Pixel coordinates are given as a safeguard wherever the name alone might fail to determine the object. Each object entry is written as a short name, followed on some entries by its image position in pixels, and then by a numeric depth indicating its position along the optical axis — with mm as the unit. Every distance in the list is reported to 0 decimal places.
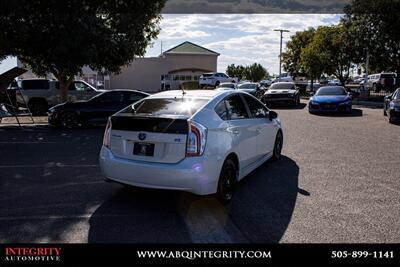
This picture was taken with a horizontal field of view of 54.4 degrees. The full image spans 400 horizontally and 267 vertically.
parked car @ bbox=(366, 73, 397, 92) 38738
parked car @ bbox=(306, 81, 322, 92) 45919
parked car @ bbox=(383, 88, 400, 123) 14323
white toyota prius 4914
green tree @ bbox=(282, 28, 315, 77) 56088
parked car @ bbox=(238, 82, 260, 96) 27822
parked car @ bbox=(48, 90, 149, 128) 14016
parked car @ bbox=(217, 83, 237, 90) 31217
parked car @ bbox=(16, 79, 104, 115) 19516
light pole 60838
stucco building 49719
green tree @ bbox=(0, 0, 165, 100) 14414
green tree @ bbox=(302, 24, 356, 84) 37406
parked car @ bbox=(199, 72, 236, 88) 44031
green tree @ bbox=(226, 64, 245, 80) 82875
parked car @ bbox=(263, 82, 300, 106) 23547
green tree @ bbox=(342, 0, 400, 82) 26266
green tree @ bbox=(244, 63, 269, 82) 76688
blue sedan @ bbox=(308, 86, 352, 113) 18469
